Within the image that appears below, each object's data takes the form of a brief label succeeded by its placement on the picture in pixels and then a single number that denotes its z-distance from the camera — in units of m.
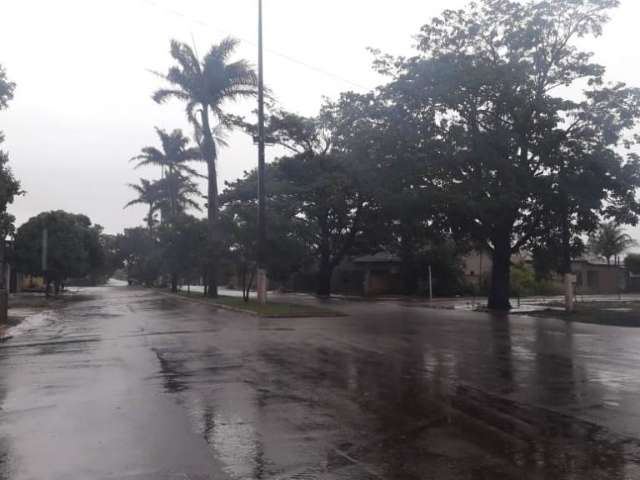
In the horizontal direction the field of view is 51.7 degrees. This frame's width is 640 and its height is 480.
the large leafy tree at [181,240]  45.75
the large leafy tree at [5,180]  18.55
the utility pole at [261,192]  26.88
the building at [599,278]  57.00
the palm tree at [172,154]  52.13
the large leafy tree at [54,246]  48.81
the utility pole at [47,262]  37.44
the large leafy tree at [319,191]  41.59
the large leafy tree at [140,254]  58.12
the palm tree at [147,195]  58.73
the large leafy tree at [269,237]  32.44
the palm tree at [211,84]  36.16
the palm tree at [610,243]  70.31
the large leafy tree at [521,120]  26.41
